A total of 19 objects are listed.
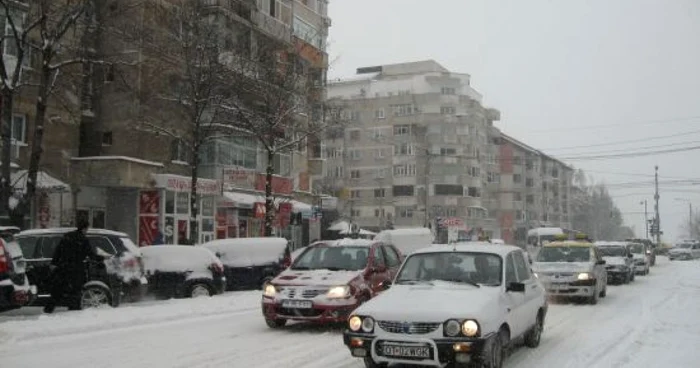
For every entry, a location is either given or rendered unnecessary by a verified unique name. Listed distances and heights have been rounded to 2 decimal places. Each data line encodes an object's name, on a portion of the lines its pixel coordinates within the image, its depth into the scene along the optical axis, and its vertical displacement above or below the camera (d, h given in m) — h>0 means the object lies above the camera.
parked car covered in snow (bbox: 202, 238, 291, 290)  20.75 -0.76
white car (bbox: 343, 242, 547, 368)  7.61 -0.87
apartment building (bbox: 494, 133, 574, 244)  103.38 +6.65
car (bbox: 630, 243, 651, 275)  32.12 -1.16
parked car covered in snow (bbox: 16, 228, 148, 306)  14.32 -0.68
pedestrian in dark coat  13.63 -0.61
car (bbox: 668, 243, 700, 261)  59.91 -1.53
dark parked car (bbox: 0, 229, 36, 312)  10.91 -0.70
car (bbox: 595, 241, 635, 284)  24.98 -0.93
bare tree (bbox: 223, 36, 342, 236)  27.89 +5.14
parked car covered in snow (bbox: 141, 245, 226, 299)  17.62 -0.96
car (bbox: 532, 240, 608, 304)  17.38 -0.90
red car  11.80 -0.84
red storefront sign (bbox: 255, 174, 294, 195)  39.47 +2.63
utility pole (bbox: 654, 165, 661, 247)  68.88 +3.34
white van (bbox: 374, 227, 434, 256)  34.75 -0.25
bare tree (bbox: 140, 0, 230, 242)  24.97 +5.49
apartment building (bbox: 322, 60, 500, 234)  86.12 +9.79
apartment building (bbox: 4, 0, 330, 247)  28.89 +3.78
